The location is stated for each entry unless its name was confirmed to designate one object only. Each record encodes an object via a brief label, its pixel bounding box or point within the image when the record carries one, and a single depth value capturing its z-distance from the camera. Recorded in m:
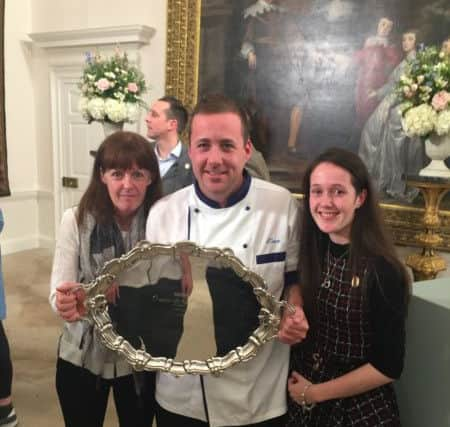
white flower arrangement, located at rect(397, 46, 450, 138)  2.90
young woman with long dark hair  1.28
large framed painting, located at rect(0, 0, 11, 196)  5.37
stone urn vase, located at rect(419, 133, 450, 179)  3.13
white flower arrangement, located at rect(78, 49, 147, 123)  3.90
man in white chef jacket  1.32
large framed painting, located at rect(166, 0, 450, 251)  3.67
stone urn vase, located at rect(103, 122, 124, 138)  4.05
